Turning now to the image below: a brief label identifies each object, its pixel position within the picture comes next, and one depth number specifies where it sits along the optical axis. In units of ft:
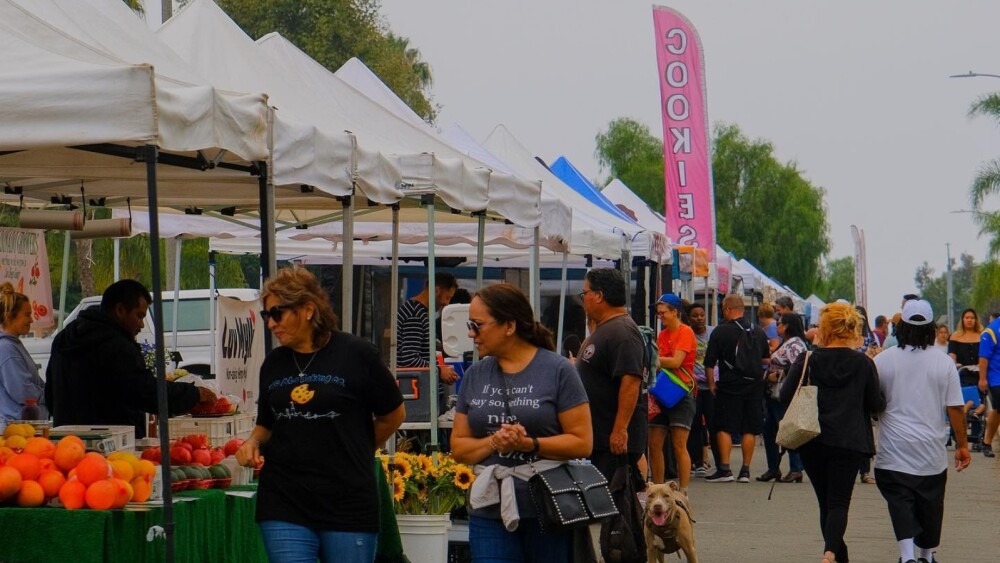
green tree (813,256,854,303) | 513.00
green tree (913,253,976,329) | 555.98
